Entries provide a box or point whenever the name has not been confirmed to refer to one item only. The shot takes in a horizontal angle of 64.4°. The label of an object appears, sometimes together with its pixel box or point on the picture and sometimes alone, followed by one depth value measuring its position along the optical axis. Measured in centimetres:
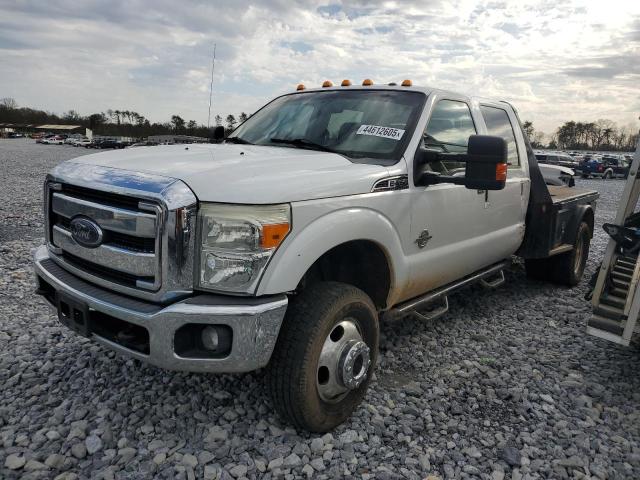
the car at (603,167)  2970
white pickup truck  235
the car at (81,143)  5917
